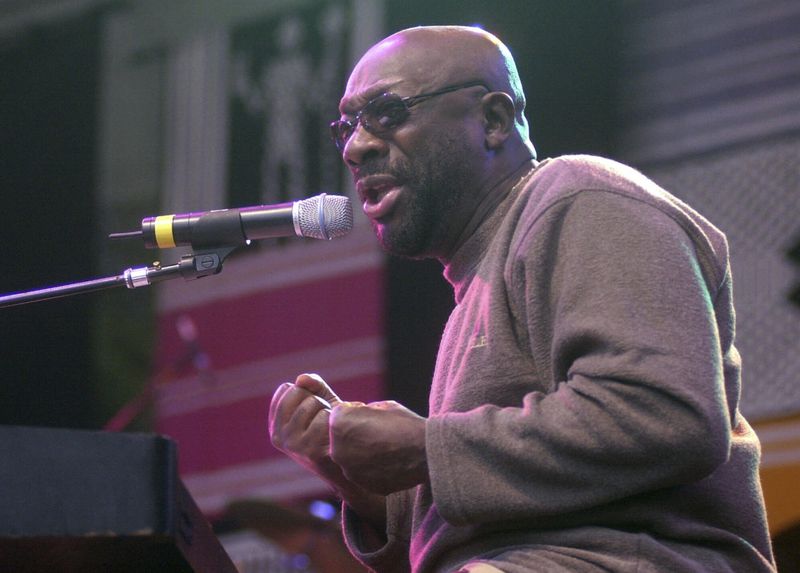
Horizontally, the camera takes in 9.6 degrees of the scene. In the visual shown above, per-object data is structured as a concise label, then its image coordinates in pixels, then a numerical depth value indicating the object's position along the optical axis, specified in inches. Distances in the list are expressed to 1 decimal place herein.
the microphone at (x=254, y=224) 186.7
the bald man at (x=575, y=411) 175.9
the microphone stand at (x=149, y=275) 186.8
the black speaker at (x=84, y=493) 176.1
